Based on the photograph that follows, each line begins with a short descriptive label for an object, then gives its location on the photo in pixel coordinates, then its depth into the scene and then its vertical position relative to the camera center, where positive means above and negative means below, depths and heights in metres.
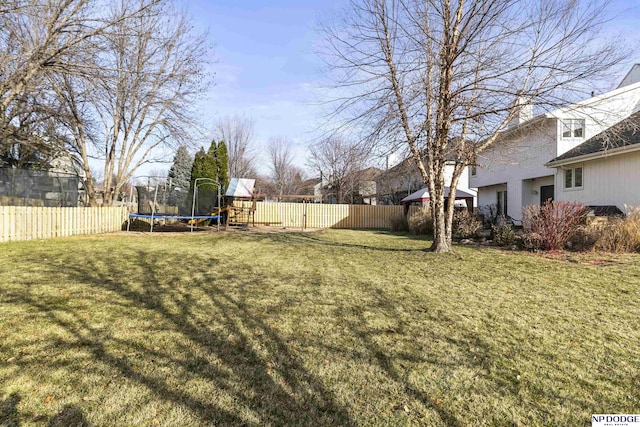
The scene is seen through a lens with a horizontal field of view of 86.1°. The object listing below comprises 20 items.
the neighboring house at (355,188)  33.27 +2.52
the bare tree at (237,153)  33.31 +5.57
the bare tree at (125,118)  12.79 +4.12
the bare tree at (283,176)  38.94 +4.05
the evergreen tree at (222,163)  25.96 +3.59
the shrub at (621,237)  8.26 -0.58
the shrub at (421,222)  15.07 -0.49
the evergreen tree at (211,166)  25.14 +3.29
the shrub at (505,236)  9.77 -0.71
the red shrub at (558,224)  8.59 -0.29
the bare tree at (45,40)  7.24 +3.85
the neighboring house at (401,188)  29.06 +2.22
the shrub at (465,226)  12.24 -0.51
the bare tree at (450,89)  7.03 +2.68
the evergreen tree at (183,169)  36.22 +4.44
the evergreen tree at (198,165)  25.47 +3.40
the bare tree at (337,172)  32.97 +3.90
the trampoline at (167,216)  14.36 -0.29
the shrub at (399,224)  18.48 -0.69
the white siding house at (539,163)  10.73 +2.16
